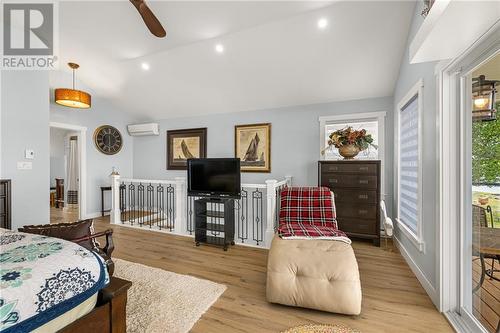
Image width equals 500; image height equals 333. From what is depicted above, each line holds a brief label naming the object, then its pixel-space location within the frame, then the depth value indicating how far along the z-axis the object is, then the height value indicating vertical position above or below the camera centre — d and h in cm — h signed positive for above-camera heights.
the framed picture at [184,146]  519 +48
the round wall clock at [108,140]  518 +64
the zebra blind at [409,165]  262 +0
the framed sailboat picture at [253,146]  457 +41
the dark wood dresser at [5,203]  286 -46
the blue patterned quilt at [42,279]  74 -43
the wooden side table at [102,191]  517 -58
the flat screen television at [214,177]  341 -17
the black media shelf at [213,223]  335 -88
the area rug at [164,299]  169 -117
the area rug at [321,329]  160 -118
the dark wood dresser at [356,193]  328 -42
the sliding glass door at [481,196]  152 -22
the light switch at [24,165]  302 +3
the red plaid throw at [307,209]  262 -53
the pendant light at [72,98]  353 +110
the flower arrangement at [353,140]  340 +40
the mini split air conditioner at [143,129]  556 +93
